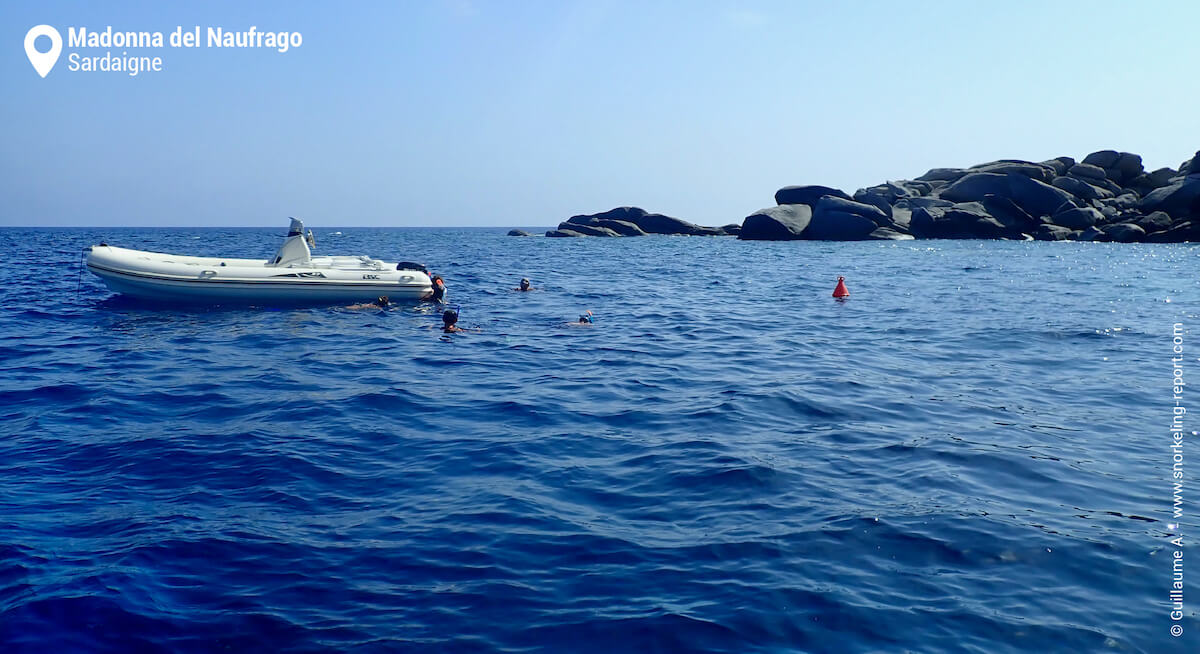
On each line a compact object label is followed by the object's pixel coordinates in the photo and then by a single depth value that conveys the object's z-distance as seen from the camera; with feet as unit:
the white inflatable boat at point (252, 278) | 64.49
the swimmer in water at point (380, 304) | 67.82
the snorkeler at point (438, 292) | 72.49
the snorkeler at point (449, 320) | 53.98
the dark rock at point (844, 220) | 205.57
